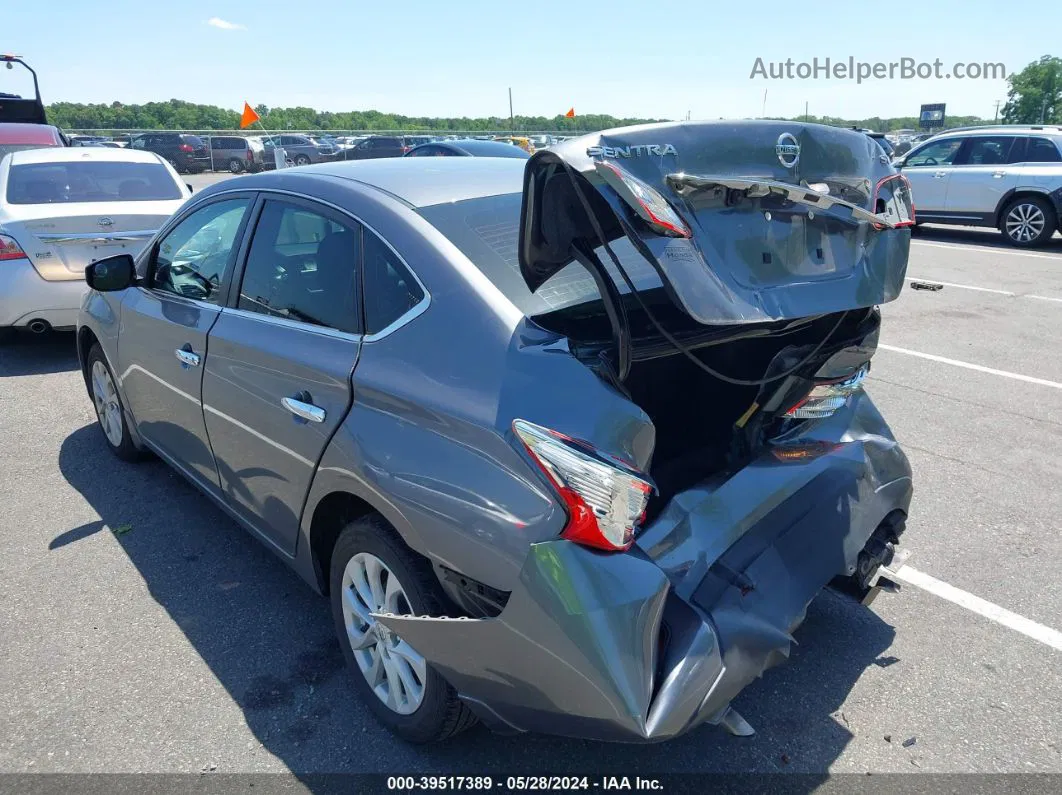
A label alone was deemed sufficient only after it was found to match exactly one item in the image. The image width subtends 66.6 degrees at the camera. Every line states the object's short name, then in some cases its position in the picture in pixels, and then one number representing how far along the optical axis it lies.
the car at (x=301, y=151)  33.93
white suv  12.74
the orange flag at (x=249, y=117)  20.28
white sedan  6.43
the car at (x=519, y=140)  22.17
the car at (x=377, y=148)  29.41
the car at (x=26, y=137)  11.11
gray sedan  2.01
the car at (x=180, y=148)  32.94
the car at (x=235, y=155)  34.12
